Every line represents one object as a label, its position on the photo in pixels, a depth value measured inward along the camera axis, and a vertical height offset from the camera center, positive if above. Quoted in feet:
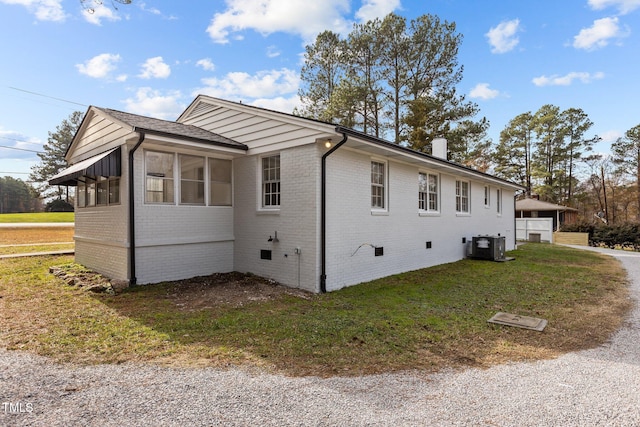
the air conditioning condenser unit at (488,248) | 42.30 -4.80
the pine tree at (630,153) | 105.60 +18.40
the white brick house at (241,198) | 23.86 +1.06
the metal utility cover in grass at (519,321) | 16.79 -5.83
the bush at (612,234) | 68.39 -5.10
